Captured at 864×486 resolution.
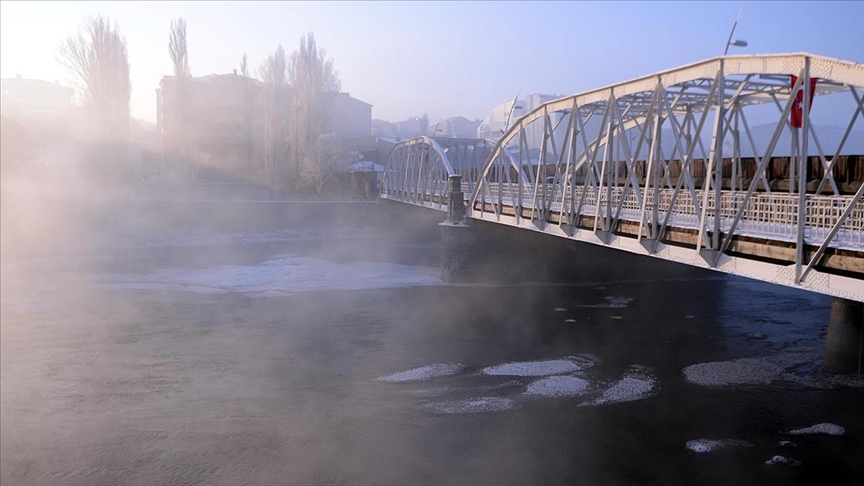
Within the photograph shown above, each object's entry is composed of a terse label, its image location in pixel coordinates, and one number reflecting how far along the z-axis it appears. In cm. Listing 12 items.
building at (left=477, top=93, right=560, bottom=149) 11089
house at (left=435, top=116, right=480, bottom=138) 15025
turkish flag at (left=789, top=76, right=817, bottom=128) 1256
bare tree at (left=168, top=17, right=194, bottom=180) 5909
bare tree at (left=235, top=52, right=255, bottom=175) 6475
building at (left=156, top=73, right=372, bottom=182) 5988
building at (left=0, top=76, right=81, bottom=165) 5381
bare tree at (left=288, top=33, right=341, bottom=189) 6184
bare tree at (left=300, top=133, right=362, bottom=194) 6156
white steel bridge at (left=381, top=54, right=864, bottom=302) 1100
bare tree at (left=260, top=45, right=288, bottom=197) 6166
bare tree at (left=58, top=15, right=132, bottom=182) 5384
